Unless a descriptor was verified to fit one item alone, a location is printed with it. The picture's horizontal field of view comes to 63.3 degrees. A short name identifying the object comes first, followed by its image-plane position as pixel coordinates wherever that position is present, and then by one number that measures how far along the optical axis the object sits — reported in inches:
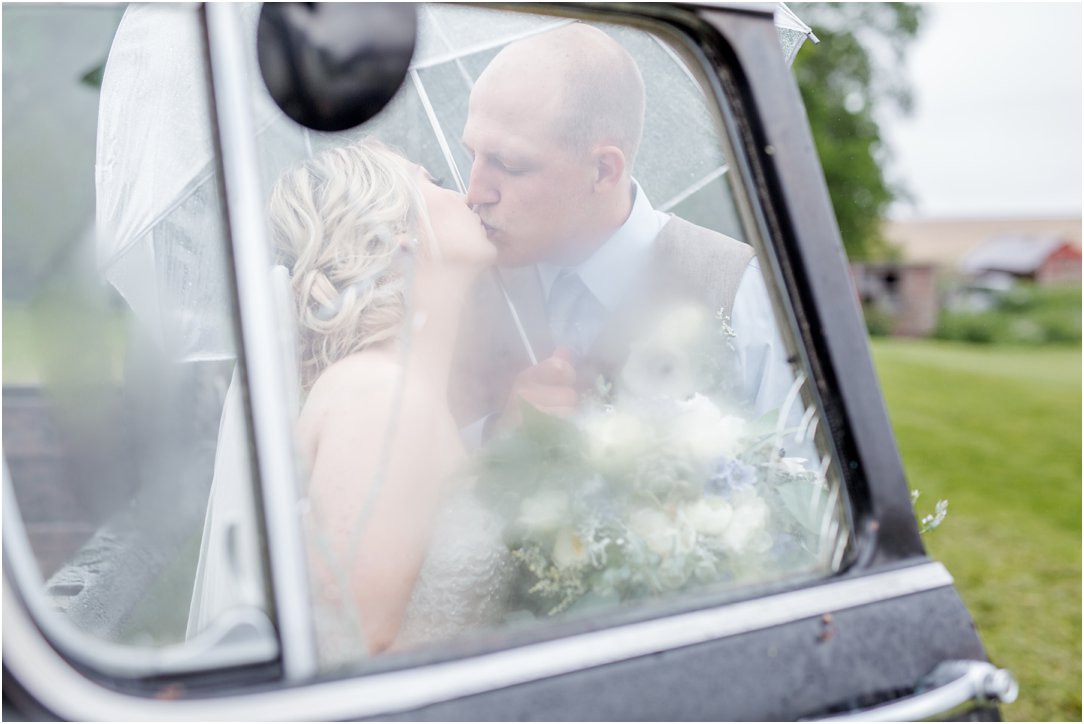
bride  47.4
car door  39.7
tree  857.5
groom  54.5
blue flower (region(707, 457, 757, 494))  54.1
